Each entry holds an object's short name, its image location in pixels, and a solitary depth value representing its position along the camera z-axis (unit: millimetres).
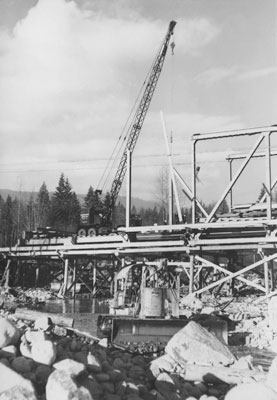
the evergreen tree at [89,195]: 95638
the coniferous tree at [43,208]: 84269
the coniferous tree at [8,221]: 85444
